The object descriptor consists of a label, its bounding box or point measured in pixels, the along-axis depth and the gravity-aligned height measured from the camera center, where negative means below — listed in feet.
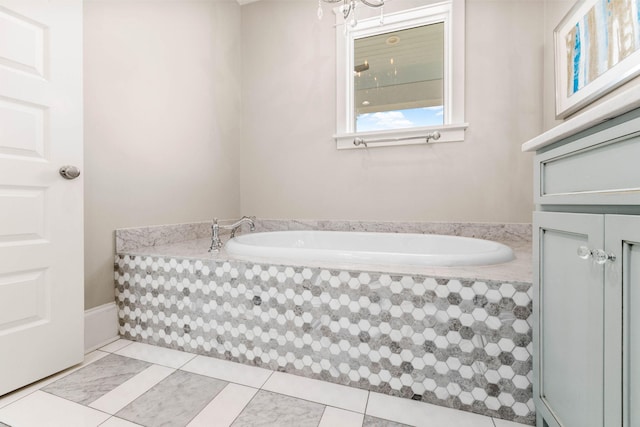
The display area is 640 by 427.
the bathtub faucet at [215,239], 5.27 -0.54
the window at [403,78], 6.90 +3.27
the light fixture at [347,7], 5.69 +3.89
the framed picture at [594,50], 3.89 +2.38
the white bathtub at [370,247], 3.90 -0.68
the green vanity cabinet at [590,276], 1.82 -0.49
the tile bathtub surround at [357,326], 3.33 -1.56
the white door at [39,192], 3.69 +0.24
